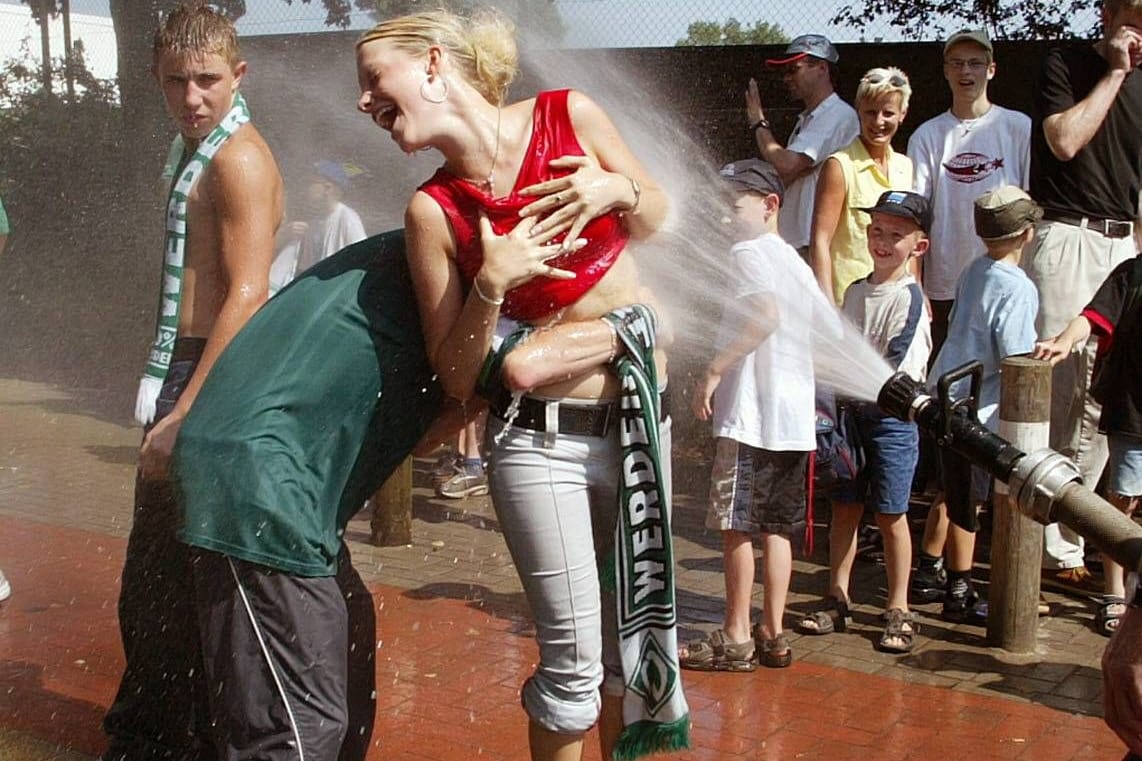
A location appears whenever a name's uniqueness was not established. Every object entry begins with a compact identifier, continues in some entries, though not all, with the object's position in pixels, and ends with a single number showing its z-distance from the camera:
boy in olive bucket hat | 5.60
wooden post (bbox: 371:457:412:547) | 6.96
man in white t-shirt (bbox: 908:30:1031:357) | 6.80
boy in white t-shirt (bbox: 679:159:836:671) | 5.16
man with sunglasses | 7.12
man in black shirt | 6.40
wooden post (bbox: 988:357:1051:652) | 5.24
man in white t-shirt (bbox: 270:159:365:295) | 7.09
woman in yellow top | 6.48
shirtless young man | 3.89
